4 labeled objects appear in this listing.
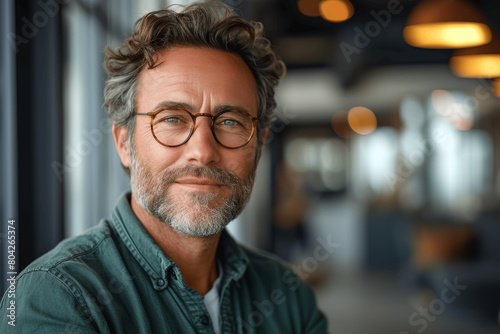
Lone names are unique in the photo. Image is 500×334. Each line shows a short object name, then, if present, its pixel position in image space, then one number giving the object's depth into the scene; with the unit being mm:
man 1326
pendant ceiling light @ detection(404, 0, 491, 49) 3312
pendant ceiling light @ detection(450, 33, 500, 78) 4078
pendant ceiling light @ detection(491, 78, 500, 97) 6008
